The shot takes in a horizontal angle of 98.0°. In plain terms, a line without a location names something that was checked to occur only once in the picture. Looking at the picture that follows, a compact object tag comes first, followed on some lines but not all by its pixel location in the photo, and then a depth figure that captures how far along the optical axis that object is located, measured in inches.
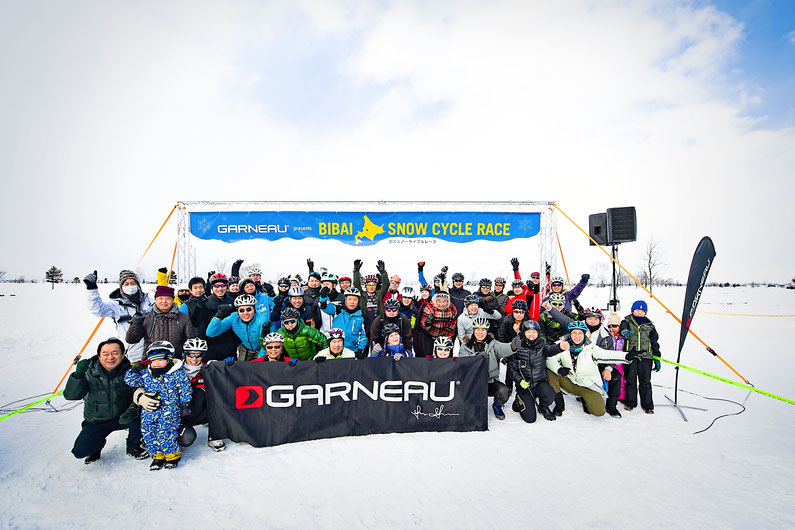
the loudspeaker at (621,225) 277.9
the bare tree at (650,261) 1417.0
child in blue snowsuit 143.6
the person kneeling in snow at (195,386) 161.3
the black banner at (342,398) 163.5
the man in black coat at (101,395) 143.3
